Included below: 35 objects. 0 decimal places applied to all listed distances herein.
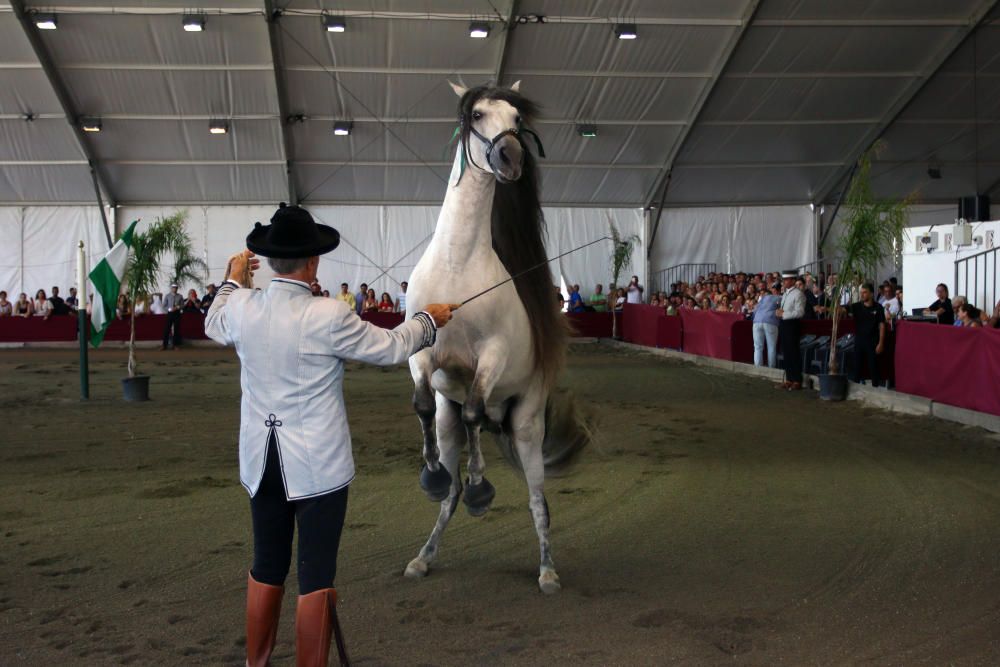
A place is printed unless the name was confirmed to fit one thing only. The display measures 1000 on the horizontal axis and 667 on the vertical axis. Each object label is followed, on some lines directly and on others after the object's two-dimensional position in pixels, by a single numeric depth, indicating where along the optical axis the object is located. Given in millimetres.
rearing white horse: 3920
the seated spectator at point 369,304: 21594
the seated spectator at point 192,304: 22411
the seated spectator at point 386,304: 22317
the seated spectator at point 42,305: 22344
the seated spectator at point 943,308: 11508
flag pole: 10540
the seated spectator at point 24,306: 22203
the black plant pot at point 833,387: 11320
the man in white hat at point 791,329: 12500
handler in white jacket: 2957
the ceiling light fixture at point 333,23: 17234
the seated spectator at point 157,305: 22667
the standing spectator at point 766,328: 13938
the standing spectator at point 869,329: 11250
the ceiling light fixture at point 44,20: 16953
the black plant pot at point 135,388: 11523
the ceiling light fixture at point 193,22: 16969
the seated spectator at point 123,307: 21369
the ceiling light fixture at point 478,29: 17578
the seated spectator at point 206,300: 22016
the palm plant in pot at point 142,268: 11562
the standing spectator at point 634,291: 23234
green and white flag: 10875
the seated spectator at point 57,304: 22125
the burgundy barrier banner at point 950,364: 8875
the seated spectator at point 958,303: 10629
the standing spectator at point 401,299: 21930
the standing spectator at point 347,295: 19950
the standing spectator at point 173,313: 21328
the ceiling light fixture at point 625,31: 17719
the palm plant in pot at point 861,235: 11106
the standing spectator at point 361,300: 21688
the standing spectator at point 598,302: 24062
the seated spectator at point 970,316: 9984
